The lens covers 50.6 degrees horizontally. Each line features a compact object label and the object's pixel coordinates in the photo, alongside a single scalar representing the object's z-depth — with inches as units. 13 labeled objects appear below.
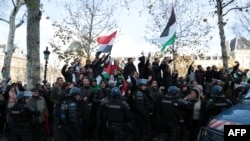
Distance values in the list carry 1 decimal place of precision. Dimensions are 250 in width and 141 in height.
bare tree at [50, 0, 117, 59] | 798.1
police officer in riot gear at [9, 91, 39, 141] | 263.5
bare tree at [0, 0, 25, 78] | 655.3
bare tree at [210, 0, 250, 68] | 487.3
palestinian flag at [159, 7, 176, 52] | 392.6
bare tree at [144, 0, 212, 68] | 771.1
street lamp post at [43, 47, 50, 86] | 545.9
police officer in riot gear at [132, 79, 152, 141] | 289.1
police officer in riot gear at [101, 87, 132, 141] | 261.3
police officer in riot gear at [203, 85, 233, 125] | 254.6
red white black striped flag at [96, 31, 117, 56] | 426.0
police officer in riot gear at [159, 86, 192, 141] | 269.6
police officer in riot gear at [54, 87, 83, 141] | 257.9
